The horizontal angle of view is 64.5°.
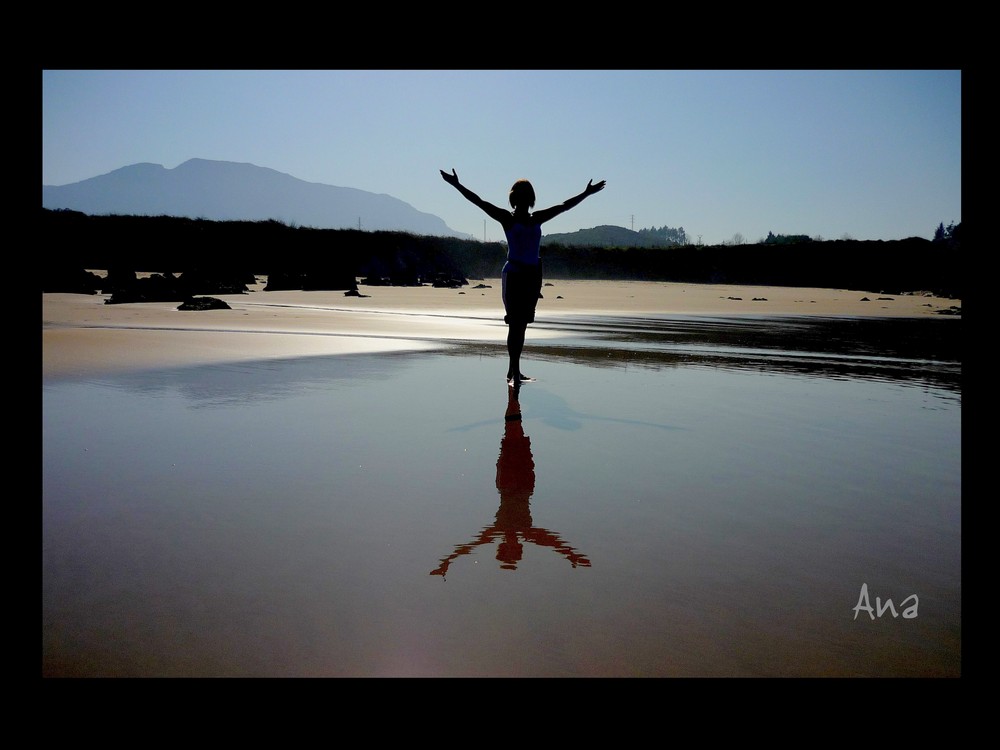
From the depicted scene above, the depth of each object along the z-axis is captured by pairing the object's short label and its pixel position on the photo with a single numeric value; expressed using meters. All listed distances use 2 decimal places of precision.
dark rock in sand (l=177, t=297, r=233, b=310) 16.75
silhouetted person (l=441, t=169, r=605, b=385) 7.34
